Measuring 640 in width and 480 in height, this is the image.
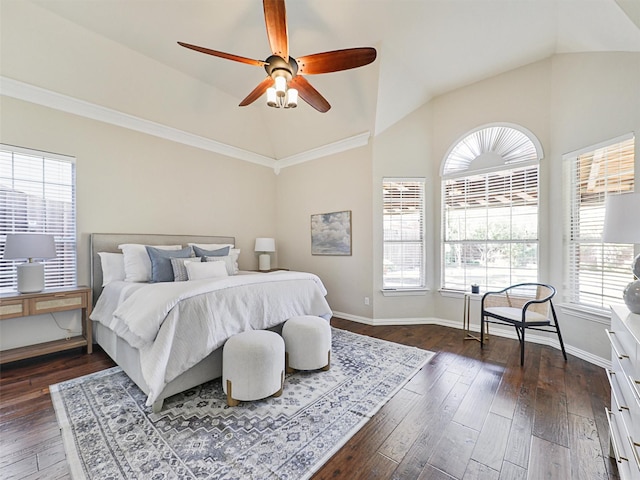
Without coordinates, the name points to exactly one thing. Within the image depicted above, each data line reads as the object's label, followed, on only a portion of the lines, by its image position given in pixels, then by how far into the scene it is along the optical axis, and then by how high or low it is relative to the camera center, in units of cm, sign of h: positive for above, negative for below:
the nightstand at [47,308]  263 -70
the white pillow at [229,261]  367 -33
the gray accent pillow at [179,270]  323 -37
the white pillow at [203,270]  317 -37
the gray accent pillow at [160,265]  325 -32
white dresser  113 -72
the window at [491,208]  358 +42
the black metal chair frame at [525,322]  281 -86
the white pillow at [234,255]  400 -25
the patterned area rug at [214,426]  154 -126
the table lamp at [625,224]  155 +9
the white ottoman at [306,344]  256 -98
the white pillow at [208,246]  399 -11
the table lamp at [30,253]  263 -15
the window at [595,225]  268 +15
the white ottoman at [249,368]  206 -97
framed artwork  454 +9
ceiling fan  208 +151
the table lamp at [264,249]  498 -19
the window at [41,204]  290 +38
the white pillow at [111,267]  328 -34
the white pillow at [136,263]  328 -30
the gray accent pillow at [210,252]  382 -19
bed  203 -69
